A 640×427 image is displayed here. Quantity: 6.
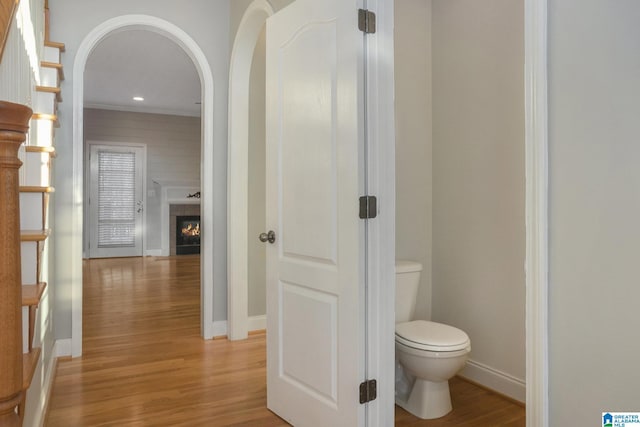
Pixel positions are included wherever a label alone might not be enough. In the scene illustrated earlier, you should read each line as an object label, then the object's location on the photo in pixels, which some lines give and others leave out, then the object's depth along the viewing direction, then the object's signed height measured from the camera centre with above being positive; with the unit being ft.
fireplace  30.86 -1.46
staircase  2.37 -0.23
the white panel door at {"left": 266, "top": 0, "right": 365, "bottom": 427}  6.45 -0.01
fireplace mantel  30.40 +0.95
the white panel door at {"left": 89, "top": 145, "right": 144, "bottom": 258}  28.66 +0.86
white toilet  7.47 -2.47
